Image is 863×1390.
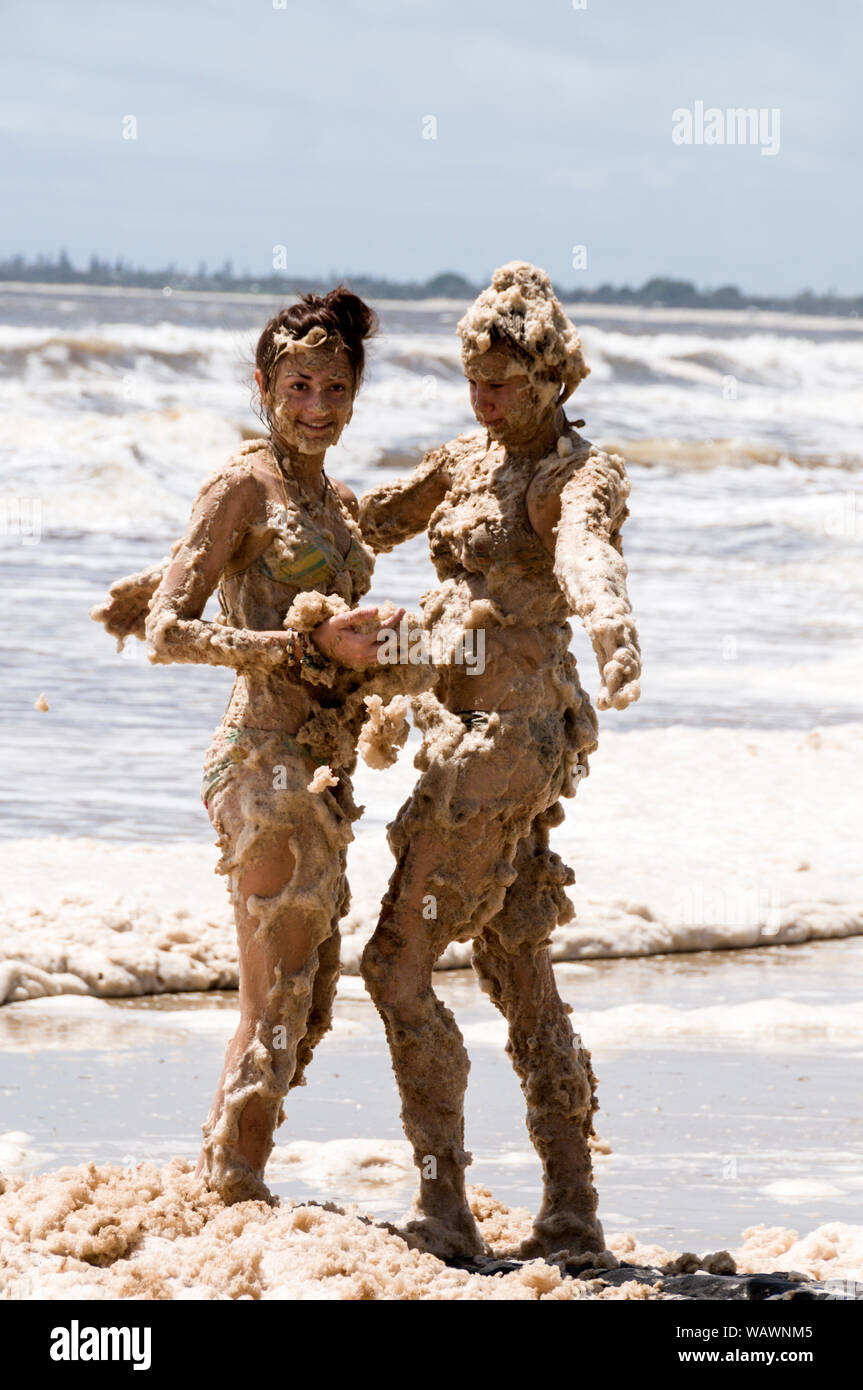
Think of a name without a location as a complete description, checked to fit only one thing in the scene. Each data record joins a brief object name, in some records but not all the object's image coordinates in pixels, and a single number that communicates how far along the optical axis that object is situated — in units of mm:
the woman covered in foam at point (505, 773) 8328
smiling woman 7871
